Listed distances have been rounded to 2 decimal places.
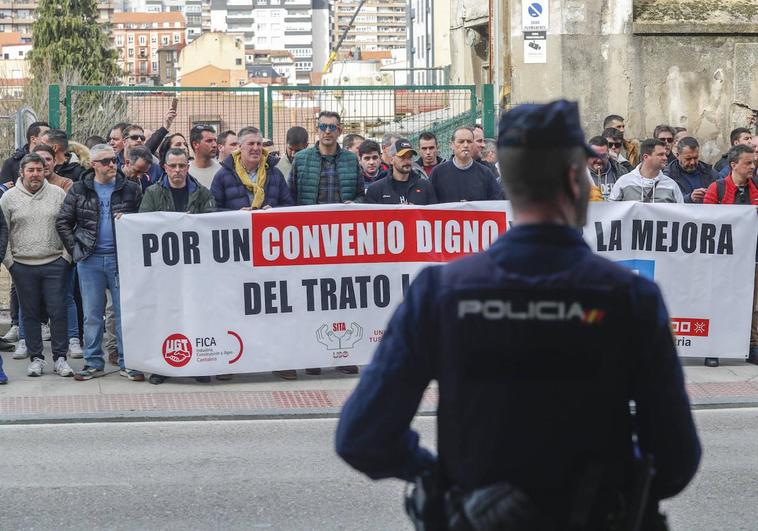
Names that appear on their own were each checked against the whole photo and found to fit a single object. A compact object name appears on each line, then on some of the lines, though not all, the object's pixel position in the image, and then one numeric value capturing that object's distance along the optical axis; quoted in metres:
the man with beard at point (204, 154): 11.20
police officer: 2.71
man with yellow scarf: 10.55
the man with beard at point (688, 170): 11.91
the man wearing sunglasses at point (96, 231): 10.16
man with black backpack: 11.01
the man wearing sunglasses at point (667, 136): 12.98
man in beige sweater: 10.28
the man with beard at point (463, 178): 11.16
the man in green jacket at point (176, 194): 10.16
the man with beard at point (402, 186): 10.83
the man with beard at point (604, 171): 11.79
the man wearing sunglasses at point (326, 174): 10.86
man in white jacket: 11.07
